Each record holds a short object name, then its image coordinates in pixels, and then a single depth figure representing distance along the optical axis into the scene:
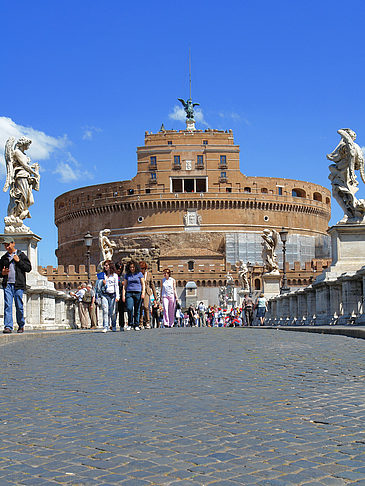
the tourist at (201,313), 37.08
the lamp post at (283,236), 25.63
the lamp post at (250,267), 62.95
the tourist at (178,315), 26.40
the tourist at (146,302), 13.99
